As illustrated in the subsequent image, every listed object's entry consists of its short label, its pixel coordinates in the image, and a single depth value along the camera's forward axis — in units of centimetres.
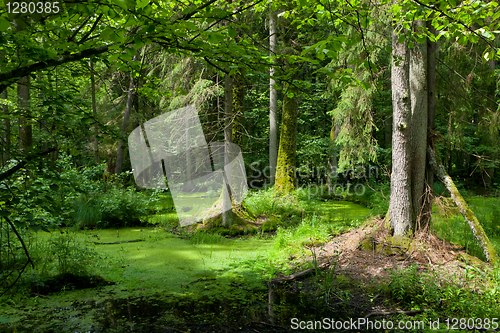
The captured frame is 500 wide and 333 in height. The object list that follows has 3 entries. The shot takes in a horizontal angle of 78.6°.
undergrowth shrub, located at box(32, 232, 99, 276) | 356
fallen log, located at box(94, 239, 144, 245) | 552
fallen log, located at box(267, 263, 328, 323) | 350
